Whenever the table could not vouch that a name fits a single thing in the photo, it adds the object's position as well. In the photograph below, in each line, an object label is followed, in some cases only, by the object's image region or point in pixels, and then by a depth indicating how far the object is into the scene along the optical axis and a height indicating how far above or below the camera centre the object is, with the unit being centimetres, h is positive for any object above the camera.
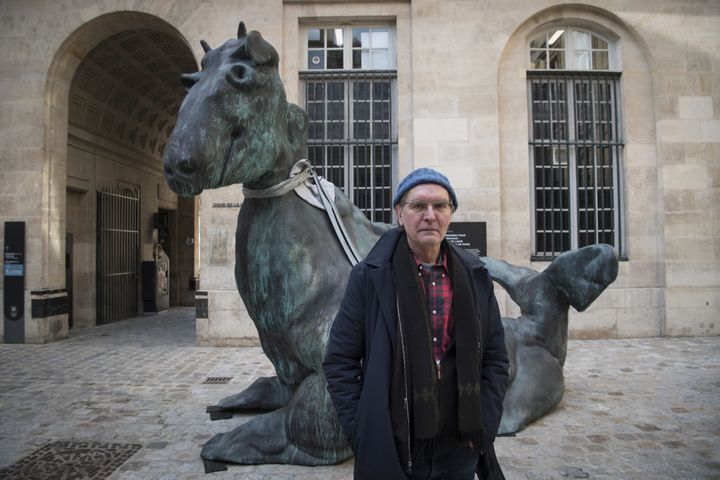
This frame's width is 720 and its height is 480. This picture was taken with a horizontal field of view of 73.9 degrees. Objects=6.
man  166 -38
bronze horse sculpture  245 +12
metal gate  1139 +0
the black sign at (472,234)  839 +28
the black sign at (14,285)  871 -57
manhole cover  319 -148
